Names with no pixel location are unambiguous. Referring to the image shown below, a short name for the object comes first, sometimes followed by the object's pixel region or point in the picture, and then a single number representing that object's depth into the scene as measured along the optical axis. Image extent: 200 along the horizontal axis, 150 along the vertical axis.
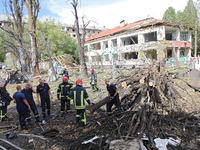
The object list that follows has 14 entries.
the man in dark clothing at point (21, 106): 4.59
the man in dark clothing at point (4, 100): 5.50
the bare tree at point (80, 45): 13.66
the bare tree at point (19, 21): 15.52
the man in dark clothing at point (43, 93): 5.32
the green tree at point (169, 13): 34.66
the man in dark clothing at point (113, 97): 5.11
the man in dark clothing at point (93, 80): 8.75
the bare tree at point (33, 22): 14.93
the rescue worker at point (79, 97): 4.55
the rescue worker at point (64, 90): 5.66
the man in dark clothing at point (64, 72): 10.65
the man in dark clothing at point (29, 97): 5.03
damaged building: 19.89
